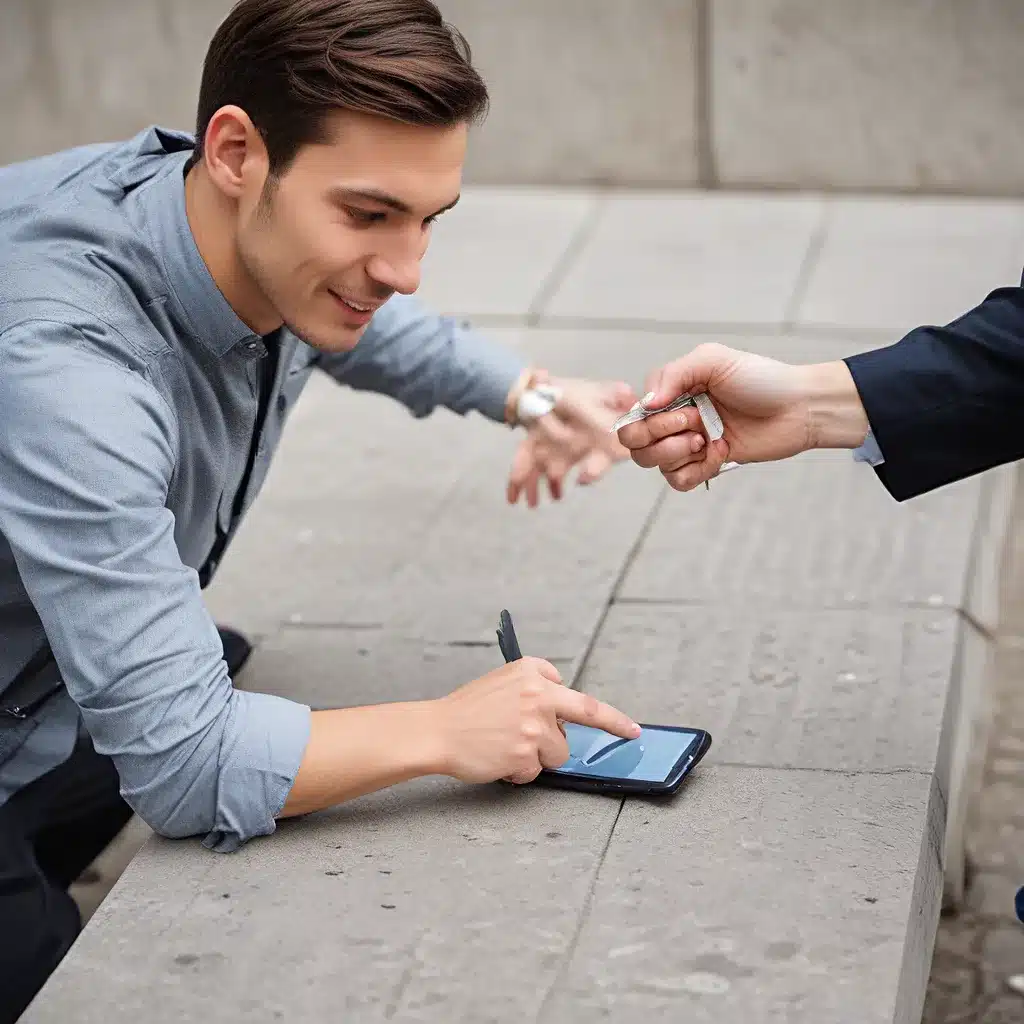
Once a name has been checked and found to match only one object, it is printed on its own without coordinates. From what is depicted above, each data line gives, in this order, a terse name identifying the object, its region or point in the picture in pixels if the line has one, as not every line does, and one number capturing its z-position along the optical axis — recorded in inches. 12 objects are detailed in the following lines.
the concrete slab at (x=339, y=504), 150.1
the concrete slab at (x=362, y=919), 89.4
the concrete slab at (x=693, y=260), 212.1
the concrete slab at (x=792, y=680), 114.1
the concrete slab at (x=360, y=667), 128.9
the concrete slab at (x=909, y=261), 206.7
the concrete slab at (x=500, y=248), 221.0
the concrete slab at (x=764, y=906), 87.7
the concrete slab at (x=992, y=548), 146.3
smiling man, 92.6
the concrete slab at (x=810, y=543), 140.7
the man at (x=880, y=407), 105.0
